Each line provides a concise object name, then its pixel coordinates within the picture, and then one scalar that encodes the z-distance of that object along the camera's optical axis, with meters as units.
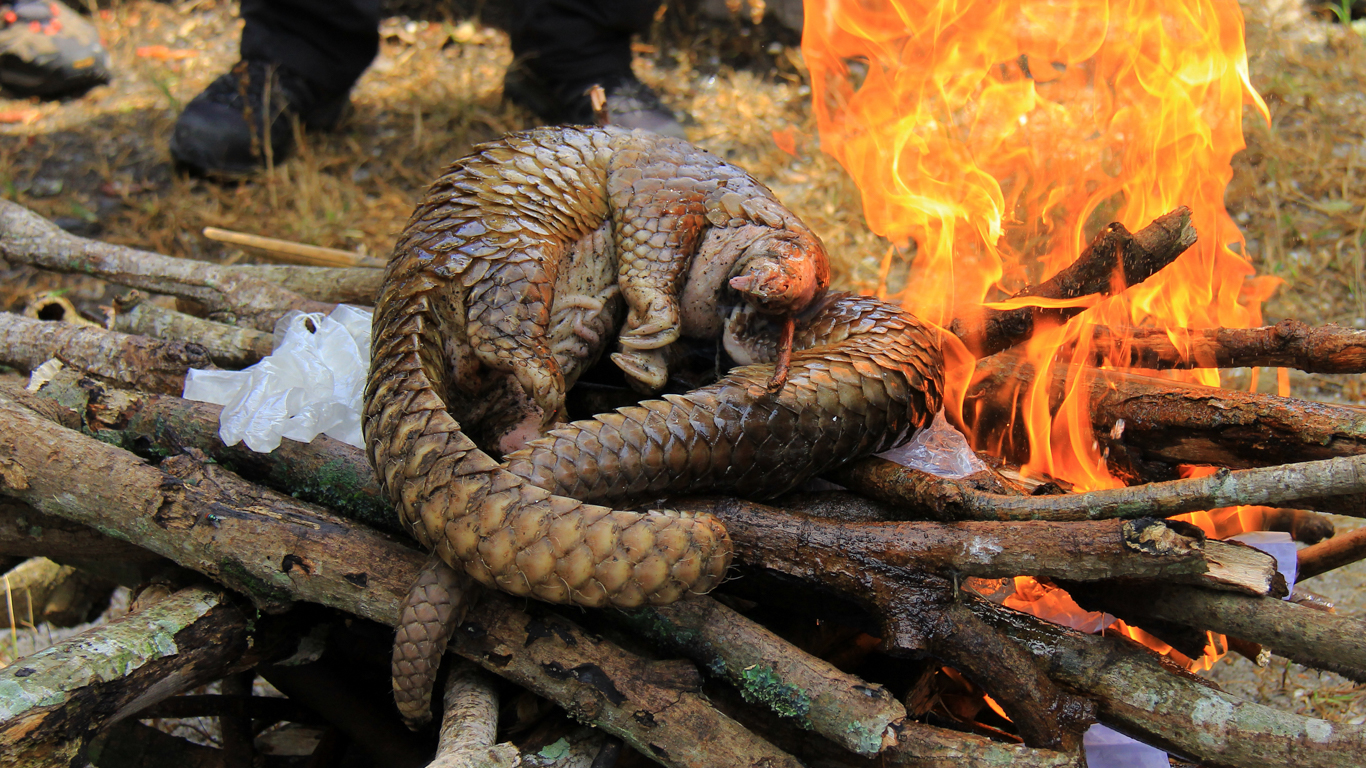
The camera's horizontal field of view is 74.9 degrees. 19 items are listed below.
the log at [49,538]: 2.35
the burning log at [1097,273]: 2.28
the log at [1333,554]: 2.50
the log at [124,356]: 2.83
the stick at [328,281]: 3.36
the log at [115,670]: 1.71
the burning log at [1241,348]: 2.33
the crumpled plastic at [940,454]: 2.40
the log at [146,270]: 3.24
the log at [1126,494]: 1.74
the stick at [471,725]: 1.71
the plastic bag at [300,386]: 2.38
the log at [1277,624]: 1.78
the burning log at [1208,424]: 2.12
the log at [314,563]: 1.86
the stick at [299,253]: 3.77
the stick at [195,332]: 3.00
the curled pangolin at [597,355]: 1.74
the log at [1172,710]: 1.70
